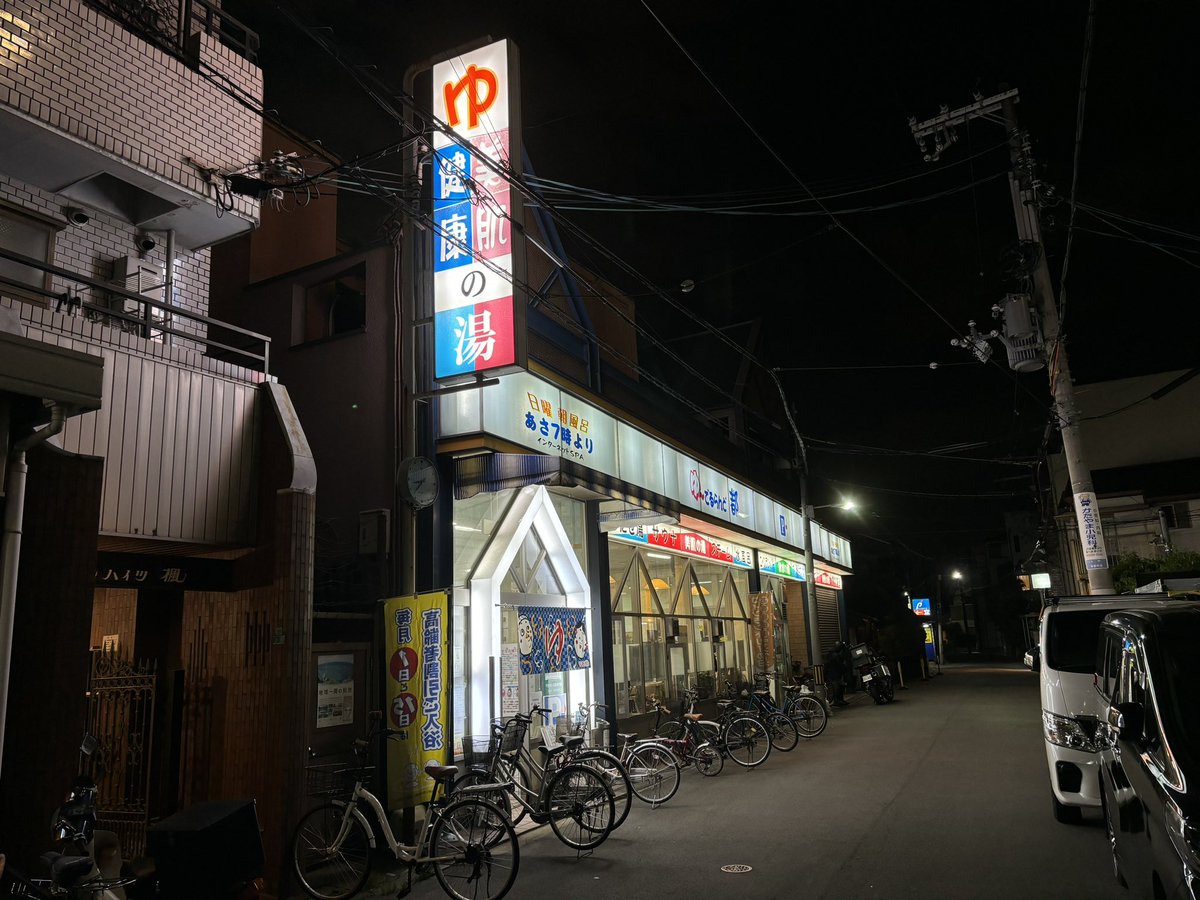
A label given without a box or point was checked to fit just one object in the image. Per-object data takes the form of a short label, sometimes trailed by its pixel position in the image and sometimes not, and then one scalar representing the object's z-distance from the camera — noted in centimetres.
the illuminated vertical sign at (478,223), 1029
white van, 858
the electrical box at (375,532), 1034
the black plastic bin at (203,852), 482
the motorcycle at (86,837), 612
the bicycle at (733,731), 1462
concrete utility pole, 1312
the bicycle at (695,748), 1387
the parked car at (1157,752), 417
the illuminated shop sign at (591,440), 1150
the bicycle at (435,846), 757
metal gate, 912
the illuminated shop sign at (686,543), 1750
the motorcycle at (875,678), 2675
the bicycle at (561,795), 907
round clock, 1039
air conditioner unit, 1109
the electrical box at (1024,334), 1434
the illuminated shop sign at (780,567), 2556
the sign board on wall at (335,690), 934
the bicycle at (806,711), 1845
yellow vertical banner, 931
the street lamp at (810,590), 2341
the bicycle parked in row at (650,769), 1140
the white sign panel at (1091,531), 1302
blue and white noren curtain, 1244
